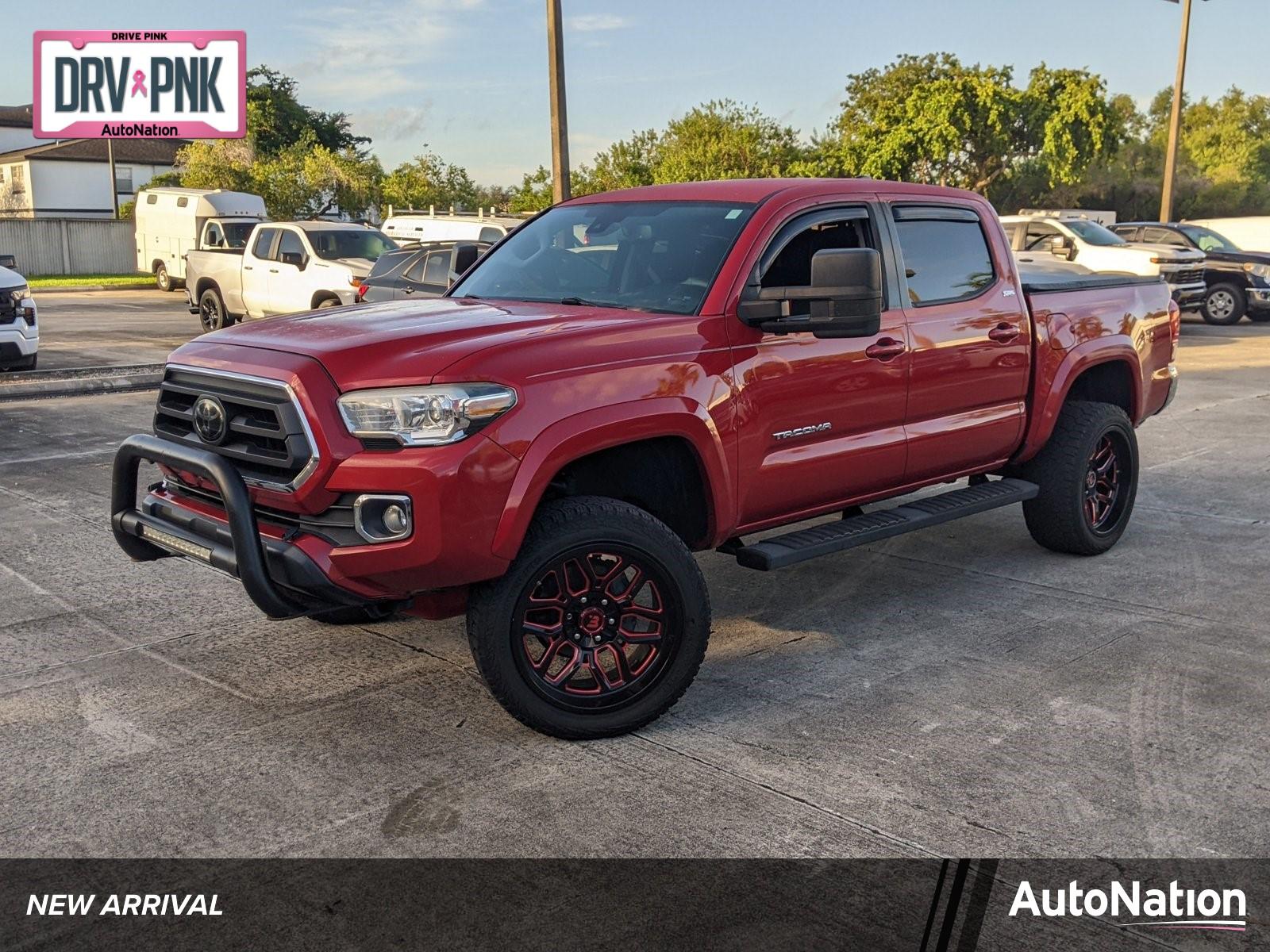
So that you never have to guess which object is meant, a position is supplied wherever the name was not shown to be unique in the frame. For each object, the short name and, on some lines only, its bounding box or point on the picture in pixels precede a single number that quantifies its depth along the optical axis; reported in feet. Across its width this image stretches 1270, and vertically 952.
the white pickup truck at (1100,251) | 69.31
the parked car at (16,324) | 42.78
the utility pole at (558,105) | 57.41
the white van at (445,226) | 80.53
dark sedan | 50.37
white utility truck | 104.42
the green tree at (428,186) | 166.40
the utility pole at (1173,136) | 100.63
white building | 202.18
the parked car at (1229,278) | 75.46
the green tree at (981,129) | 142.61
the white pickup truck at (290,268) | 59.11
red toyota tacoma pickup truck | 13.79
